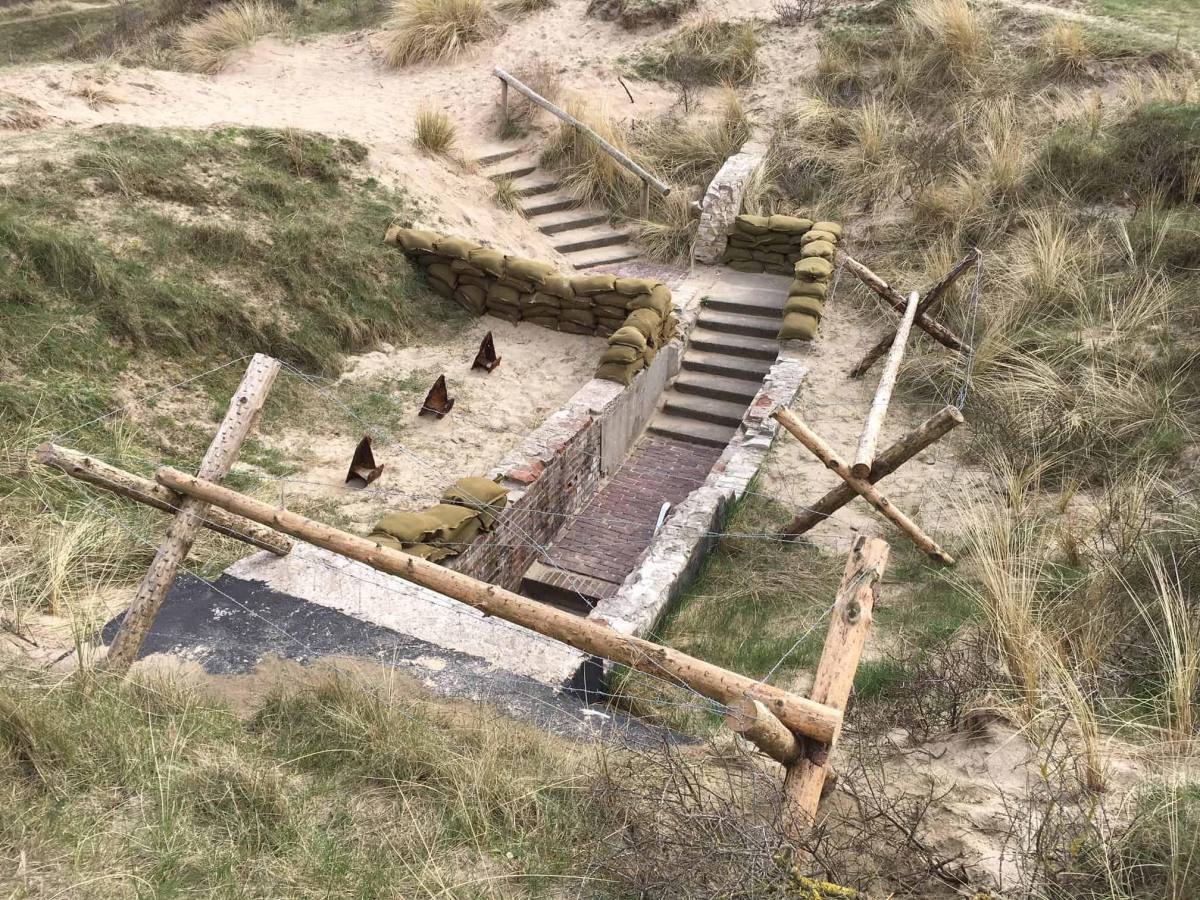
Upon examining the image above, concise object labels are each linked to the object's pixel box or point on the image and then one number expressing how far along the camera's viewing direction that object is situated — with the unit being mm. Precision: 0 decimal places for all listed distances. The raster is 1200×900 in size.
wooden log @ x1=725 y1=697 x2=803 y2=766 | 2893
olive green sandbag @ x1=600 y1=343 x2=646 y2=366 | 8352
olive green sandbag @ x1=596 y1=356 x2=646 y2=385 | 8383
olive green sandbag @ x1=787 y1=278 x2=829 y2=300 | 9336
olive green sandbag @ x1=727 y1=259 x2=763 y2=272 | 10555
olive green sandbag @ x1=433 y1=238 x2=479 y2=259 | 9344
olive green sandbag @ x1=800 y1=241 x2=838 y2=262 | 9617
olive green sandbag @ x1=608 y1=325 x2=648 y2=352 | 8398
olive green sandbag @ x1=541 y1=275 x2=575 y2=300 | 9219
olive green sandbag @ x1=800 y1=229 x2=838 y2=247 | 9906
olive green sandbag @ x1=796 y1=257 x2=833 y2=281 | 9305
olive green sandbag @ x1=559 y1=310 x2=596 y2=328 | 9359
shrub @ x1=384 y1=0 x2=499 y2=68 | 13469
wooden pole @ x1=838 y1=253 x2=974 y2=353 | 7668
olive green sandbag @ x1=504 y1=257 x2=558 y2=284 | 9211
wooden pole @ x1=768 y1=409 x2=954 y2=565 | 5629
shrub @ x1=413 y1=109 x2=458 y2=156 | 11055
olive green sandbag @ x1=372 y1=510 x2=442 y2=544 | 5660
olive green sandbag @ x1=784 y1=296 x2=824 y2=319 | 9242
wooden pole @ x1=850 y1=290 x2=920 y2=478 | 5379
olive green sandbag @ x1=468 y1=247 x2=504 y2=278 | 9281
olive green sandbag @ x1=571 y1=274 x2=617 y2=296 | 9031
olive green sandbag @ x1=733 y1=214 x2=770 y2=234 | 10289
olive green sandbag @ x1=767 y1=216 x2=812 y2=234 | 10219
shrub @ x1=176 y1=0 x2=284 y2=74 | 13414
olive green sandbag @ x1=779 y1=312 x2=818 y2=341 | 9109
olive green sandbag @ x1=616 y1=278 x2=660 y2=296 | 9039
